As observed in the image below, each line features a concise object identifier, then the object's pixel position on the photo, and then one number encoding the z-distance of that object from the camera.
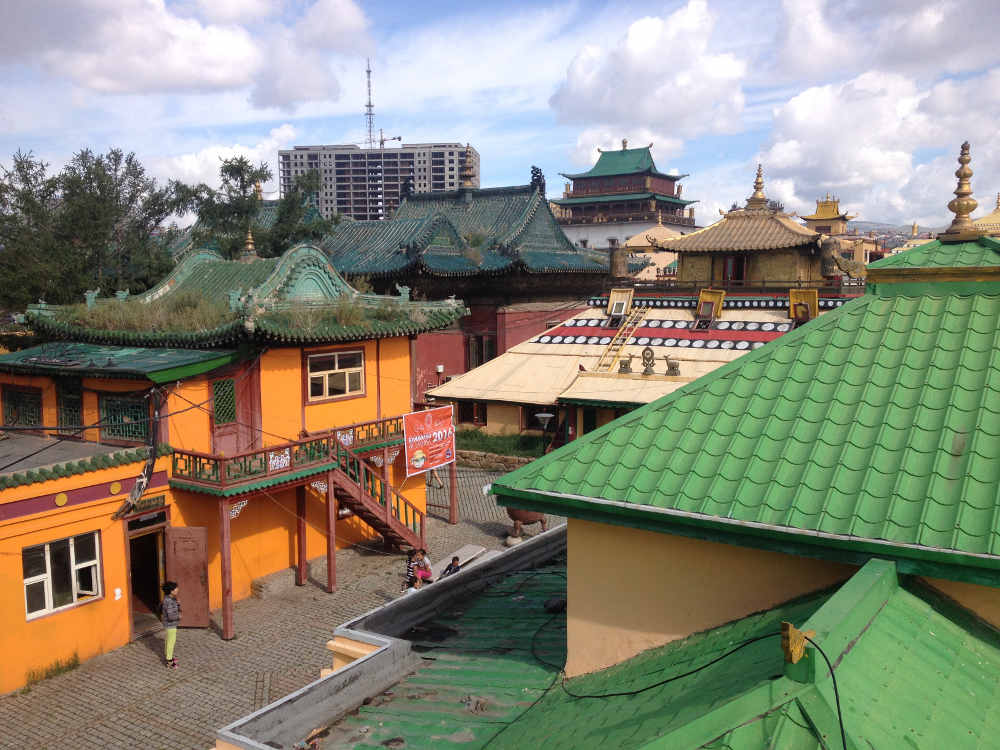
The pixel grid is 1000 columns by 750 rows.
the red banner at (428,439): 18.15
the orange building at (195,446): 13.62
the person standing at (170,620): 13.73
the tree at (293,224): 34.19
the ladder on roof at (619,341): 26.38
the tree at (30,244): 24.78
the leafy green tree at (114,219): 26.30
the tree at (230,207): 32.12
